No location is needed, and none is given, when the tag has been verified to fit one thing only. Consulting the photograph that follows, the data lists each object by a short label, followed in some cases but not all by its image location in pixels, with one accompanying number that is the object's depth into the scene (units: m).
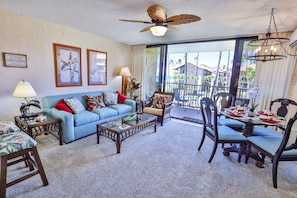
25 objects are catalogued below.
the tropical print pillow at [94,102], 3.54
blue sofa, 2.69
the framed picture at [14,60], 2.59
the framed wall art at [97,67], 4.01
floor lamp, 4.71
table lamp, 2.39
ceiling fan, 2.00
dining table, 2.17
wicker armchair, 3.88
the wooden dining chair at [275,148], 1.71
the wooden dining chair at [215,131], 2.21
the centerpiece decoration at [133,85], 4.83
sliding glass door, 3.75
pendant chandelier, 3.15
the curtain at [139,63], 5.05
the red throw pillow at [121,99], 4.42
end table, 2.34
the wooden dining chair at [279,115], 2.46
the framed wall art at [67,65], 3.31
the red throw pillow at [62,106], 2.96
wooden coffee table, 2.49
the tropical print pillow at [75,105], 3.10
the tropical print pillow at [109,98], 4.00
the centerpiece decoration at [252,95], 2.47
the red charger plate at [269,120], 2.17
